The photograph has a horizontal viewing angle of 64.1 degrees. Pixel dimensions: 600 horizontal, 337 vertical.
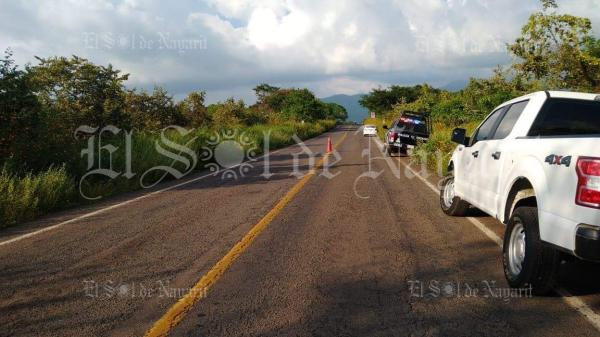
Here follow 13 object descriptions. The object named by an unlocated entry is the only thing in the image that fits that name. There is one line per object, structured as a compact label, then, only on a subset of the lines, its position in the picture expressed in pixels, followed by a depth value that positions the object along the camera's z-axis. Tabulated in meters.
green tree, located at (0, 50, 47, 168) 10.77
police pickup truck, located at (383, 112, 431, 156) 21.39
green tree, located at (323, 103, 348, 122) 163.75
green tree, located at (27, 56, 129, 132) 17.06
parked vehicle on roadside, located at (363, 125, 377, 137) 51.72
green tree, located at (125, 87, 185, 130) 24.11
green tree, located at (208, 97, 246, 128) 37.27
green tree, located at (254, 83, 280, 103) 97.66
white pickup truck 3.86
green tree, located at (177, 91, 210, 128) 31.34
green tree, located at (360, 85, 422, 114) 75.00
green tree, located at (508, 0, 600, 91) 19.11
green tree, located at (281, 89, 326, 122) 67.75
